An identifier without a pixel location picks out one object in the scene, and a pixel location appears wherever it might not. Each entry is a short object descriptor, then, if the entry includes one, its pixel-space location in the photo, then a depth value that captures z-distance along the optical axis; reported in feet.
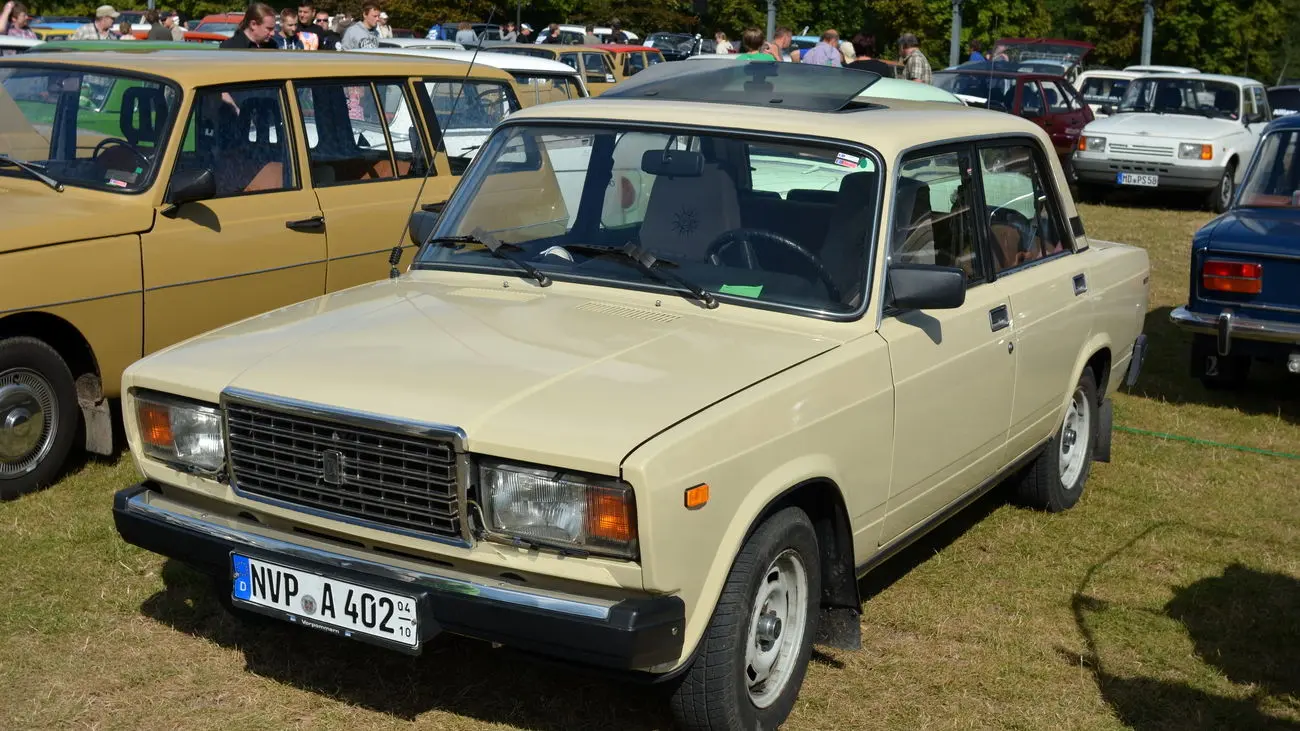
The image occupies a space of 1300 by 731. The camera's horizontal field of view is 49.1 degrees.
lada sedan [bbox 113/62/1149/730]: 11.64
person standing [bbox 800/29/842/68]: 54.49
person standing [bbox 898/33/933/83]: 54.80
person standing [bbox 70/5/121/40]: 61.93
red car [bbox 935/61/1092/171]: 61.72
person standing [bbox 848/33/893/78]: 47.12
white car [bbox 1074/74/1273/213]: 56.08
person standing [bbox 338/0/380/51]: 44.88
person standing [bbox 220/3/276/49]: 34.96
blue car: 26.22
